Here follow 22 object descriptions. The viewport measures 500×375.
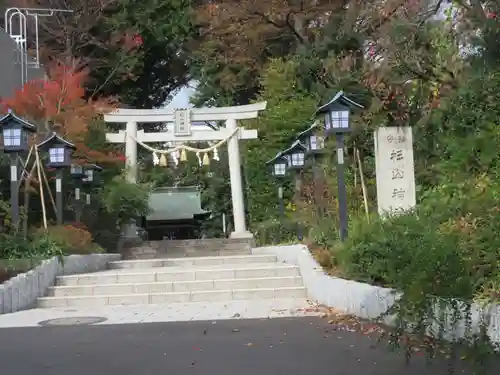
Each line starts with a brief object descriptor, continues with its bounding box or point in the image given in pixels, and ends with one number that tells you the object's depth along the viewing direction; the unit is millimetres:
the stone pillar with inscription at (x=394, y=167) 10430
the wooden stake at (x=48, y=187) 15230
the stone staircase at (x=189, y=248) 18547
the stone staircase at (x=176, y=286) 10359
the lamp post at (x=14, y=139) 11742
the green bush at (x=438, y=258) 4680
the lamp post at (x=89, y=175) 16769
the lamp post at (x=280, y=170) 17812
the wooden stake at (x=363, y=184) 11480
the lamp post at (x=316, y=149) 14148
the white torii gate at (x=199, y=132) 21016
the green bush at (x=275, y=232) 16859
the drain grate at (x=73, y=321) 8336
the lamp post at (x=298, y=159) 15539
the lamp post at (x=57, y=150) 13656
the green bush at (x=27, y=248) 11234
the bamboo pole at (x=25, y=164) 14516
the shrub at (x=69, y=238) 12530
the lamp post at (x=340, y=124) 10125
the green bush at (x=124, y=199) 18188
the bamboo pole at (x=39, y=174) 14127
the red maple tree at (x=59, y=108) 15859
